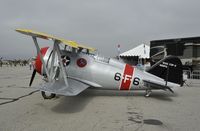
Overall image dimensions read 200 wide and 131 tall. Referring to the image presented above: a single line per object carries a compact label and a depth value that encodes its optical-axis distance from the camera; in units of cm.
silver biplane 755
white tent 2254
